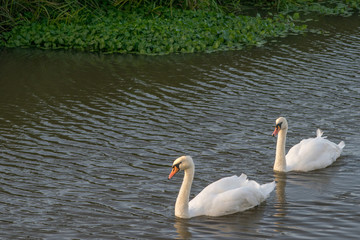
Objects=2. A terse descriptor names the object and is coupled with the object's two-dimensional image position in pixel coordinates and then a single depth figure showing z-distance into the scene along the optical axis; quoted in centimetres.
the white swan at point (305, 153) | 2125
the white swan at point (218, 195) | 1806
